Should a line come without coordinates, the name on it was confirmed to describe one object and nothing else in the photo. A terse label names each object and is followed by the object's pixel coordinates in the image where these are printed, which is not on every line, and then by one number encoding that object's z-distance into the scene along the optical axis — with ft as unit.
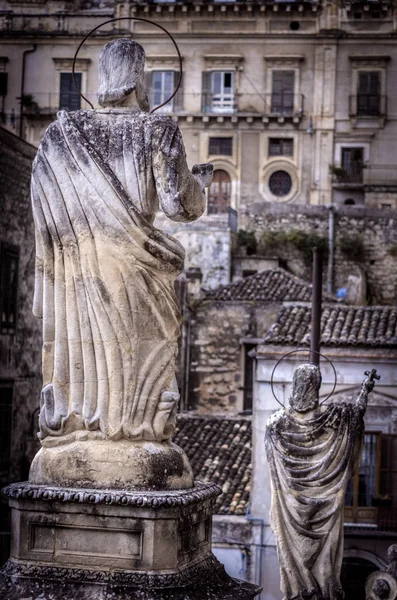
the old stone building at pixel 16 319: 75.31
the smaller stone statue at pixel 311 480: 27.99
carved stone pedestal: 16.84
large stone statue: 17.72
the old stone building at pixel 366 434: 74.18
